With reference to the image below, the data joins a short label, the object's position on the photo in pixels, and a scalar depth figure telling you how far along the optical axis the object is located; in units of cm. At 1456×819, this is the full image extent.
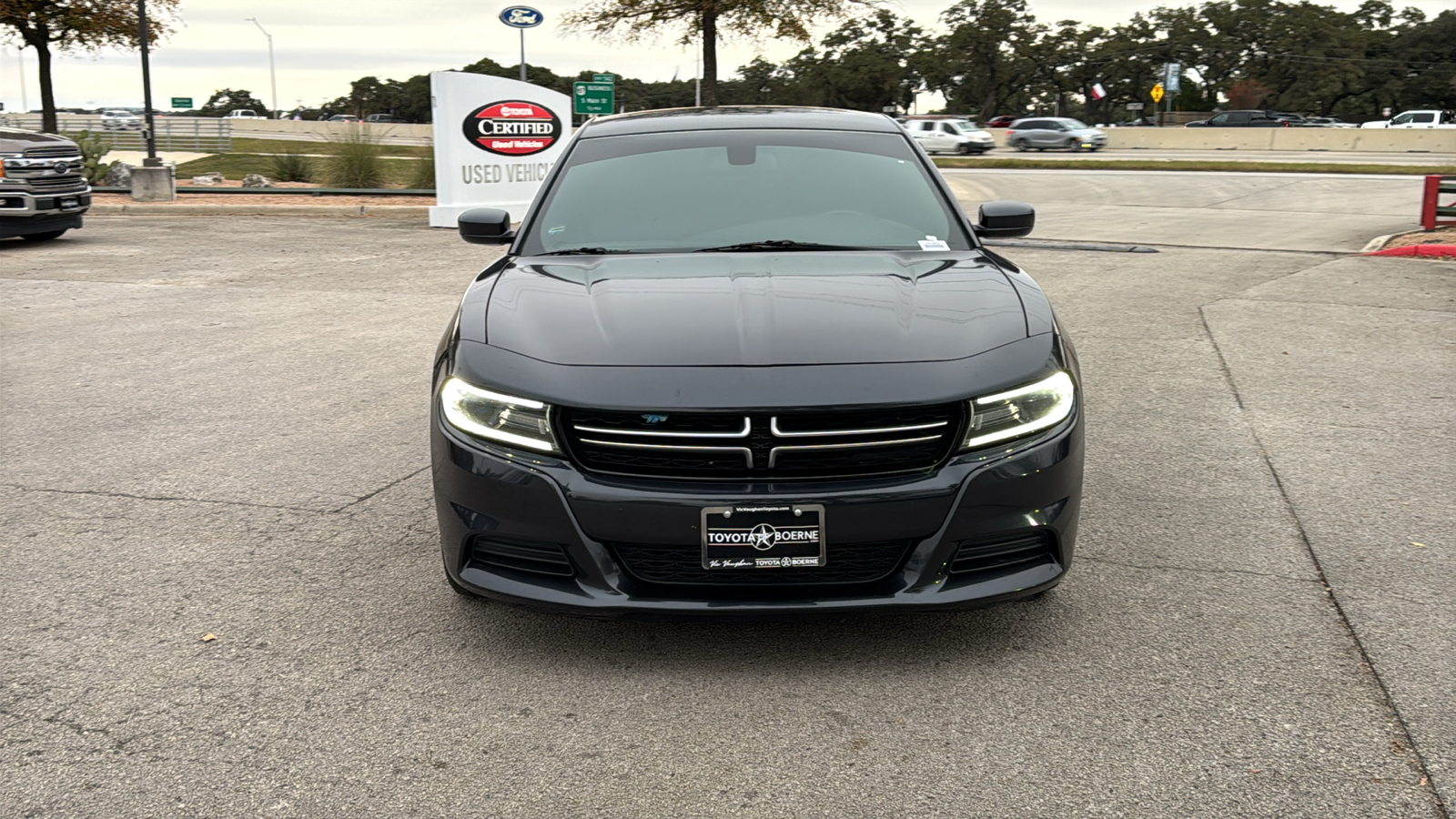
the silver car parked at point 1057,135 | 4759
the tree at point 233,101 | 13150
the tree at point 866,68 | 9025
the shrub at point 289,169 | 2536
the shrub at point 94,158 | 2462
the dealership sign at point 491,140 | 1888
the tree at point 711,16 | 2819
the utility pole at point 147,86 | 2153
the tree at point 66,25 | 2620
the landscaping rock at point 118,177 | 2566
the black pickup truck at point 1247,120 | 6191
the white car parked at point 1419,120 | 6041
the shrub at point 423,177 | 2391
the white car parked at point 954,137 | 4588
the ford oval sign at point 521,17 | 2458
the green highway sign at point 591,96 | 3312
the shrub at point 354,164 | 2408
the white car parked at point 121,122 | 6300
